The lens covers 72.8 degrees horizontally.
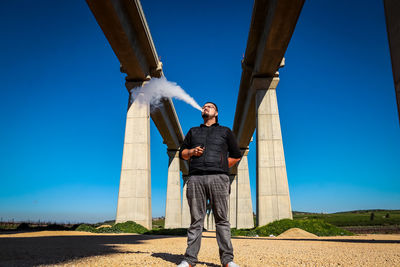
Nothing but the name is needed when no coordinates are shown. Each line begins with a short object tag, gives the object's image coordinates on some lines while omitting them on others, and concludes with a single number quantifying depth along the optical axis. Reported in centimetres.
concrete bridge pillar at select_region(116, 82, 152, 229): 1445
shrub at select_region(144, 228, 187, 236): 1338
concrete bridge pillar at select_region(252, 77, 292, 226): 1421
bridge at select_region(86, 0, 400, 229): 1255
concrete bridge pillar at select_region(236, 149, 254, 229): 3034
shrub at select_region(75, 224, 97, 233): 1221
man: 340
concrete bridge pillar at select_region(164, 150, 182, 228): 2933
